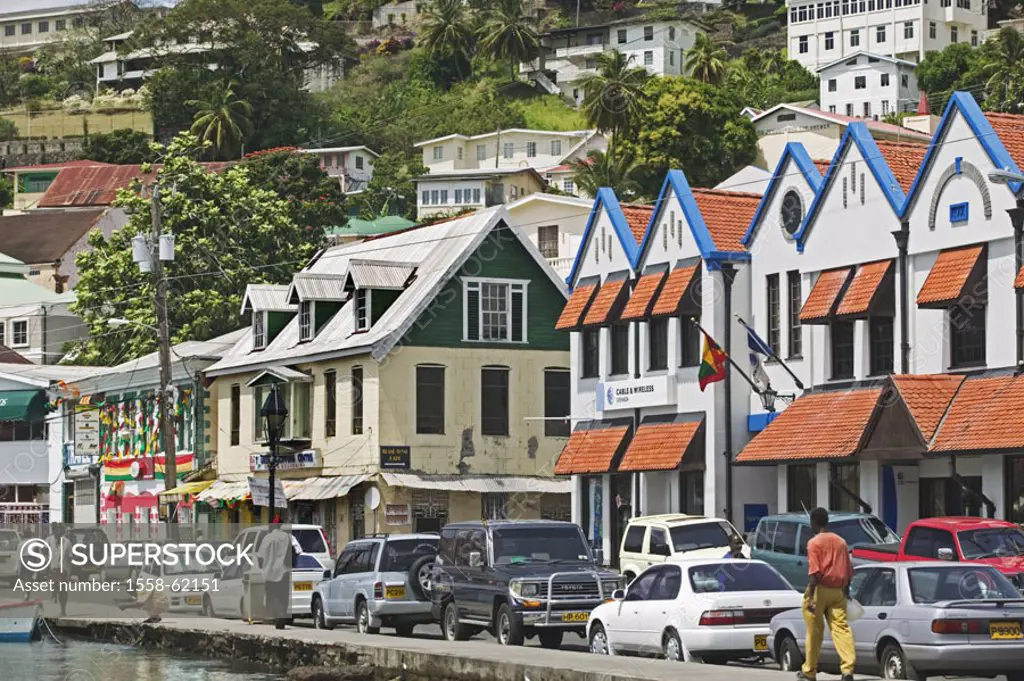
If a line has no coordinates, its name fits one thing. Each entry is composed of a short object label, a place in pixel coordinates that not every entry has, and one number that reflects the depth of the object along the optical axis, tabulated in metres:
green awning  75.88
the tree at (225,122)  154.88
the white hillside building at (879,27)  170.50
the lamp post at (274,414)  41.56
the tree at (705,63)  158.50
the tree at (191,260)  80.00
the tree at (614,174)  119.56
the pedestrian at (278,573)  38.62
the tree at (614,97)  123.50
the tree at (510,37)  182.38
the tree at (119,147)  171.48
